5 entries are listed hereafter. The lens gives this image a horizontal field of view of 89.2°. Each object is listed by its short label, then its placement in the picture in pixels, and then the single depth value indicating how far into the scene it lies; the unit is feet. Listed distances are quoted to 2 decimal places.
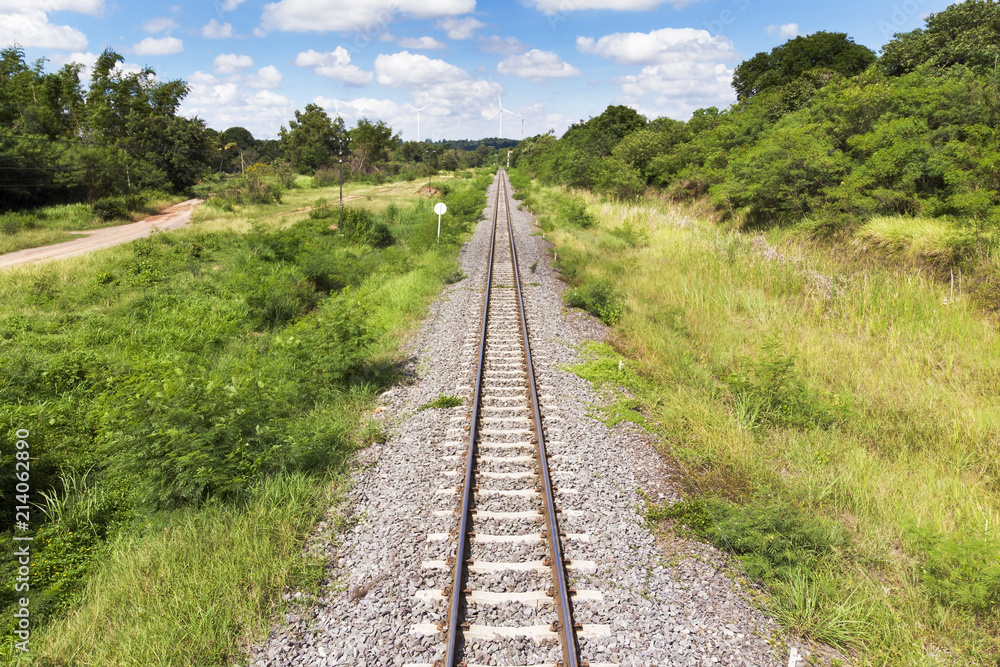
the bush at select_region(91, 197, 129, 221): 99.60
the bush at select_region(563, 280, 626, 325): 39.99
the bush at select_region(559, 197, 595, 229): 84.74
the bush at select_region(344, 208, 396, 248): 75.97
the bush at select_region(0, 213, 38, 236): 78.86
